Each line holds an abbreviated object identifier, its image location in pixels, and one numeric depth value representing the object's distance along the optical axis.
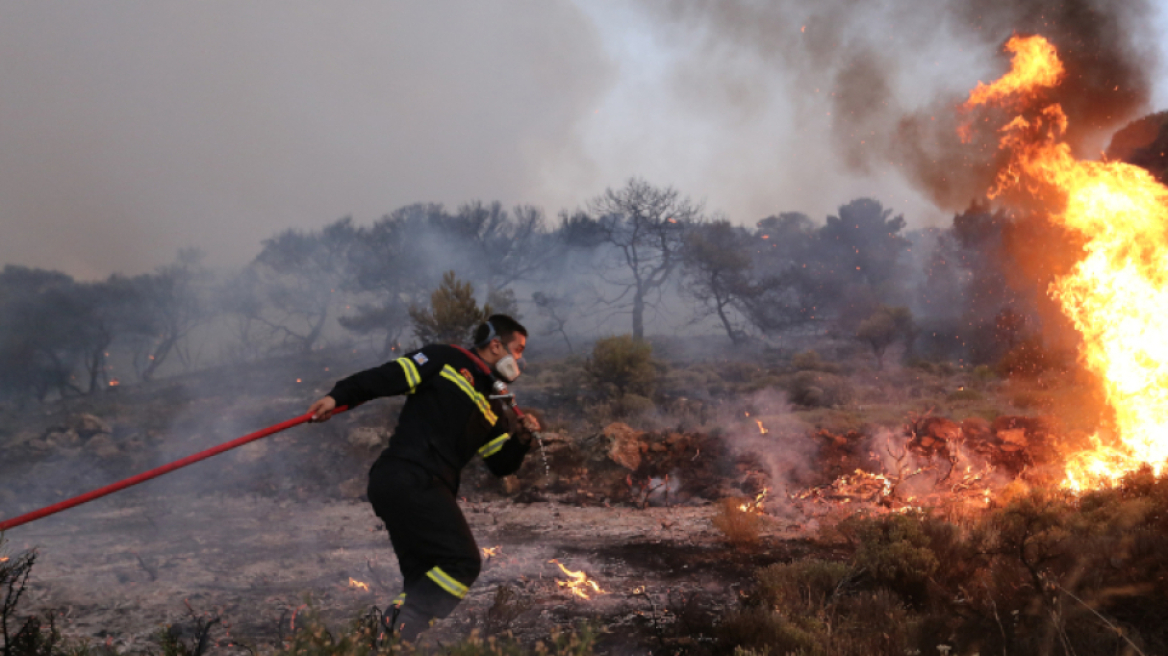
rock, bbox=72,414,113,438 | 13.17
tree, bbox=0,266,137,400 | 22.83
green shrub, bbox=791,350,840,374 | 23.14
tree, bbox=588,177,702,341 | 31.05
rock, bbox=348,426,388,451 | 11.72
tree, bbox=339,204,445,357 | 30.23
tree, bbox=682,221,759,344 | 30.34
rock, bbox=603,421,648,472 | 10.00
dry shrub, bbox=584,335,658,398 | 15.99
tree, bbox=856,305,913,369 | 25.50
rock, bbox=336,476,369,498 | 10.15
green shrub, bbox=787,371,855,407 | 15.92
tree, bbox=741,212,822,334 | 30.59
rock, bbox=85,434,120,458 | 12.27
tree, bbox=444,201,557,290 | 31.28
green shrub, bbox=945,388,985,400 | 16.01
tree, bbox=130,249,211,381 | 26.80
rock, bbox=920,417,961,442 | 9.38
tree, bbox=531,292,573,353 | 31.00
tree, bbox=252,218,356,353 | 30.05
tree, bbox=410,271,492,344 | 17.41
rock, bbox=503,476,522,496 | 9.73
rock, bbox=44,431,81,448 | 12.56
